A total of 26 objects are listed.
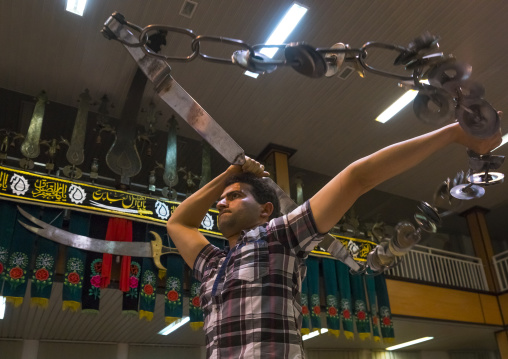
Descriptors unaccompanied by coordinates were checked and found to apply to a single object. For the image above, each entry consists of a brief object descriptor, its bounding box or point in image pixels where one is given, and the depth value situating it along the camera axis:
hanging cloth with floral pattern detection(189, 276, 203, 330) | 5.75
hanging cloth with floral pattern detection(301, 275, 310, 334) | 6.44
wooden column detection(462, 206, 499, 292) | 9.88
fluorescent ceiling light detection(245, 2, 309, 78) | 5.71
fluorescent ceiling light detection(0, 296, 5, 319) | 6.00
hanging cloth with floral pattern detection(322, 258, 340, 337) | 6.81
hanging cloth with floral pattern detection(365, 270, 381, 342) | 7.25
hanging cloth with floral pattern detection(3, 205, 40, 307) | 4.92
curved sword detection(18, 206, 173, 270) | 5.37
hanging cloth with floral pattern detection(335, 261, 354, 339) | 6.93
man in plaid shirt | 1.21
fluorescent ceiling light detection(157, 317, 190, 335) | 7.67
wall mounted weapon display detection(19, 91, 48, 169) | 5.80
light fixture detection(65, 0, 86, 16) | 5.59
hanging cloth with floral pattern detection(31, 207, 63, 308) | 5.05
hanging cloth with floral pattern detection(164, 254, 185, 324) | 5.67
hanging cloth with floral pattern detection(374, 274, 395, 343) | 7.26
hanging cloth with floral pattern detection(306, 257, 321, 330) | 6.64
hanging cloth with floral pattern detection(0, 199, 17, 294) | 4.96
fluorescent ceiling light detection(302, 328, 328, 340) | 9.04
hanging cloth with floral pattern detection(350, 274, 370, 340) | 7.09
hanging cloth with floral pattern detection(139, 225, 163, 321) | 5.53
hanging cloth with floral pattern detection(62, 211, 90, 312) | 5.18
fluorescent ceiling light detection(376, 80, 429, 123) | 7.22
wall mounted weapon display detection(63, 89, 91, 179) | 6.10
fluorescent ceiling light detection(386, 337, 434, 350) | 10.20
